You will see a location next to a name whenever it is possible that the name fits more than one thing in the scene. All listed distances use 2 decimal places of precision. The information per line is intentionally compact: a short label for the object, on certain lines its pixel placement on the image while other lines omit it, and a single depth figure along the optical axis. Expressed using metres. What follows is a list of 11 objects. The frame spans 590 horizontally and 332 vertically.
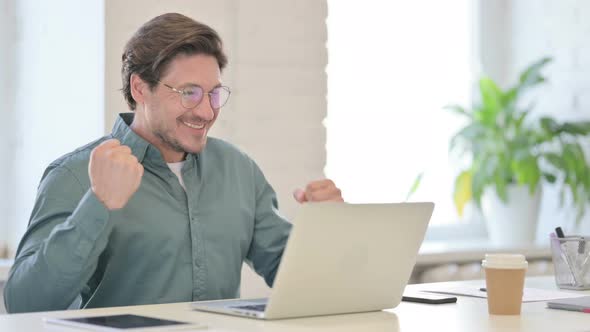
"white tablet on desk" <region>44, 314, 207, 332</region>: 3.20
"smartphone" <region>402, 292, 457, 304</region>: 3.67
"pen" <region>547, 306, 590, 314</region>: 3.52
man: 3.81
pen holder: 3.93
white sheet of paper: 3.76
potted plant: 5.89
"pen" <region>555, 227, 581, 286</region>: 3.93
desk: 3.28
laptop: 3.31
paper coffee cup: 3.49
